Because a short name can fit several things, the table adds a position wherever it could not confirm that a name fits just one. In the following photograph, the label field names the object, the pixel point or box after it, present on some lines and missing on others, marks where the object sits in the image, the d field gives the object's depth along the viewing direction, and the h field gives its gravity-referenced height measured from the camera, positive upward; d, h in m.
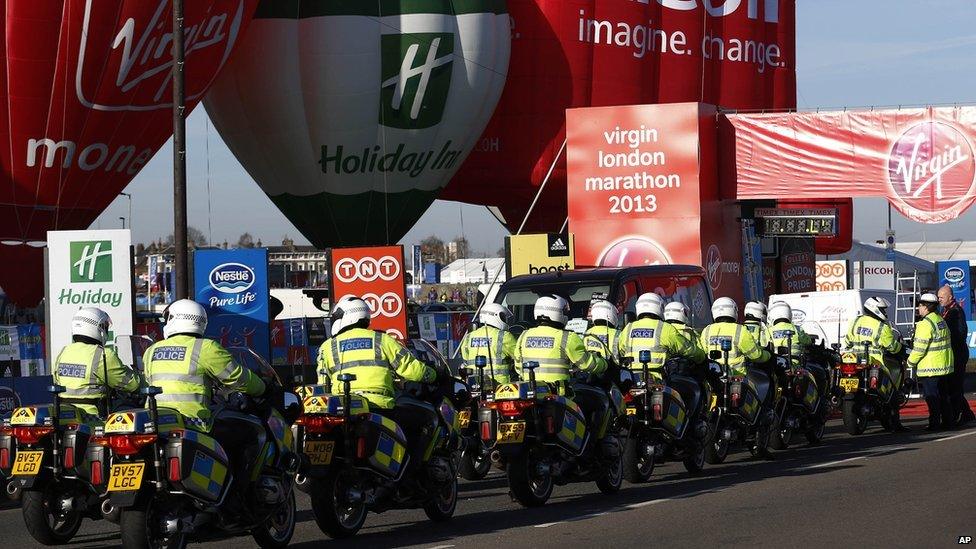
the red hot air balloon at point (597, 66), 40.78 +5.40
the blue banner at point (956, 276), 40.34 -0.11
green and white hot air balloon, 35.97 +4.05
